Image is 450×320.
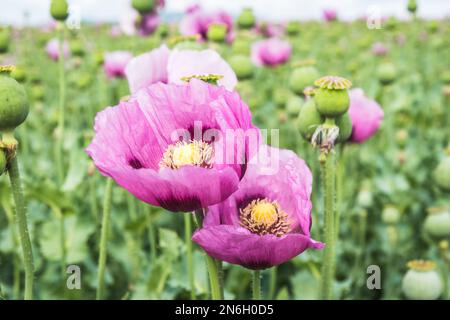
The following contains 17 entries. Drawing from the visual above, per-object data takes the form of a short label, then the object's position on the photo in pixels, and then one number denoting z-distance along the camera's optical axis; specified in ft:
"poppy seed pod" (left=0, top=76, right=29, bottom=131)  2.09
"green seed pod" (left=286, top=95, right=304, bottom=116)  3.57
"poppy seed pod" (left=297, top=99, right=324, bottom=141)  2.36
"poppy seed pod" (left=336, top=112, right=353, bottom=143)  2.36
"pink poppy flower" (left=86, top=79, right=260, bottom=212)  1.93
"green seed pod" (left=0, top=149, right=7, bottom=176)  2.02
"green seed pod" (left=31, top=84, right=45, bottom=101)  6.89
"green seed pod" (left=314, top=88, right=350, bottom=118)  2.23
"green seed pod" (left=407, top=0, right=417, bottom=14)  4.94
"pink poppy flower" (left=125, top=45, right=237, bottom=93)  2.45
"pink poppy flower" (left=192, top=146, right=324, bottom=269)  1.97
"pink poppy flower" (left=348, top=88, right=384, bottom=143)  3.07
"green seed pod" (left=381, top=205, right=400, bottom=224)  4.07
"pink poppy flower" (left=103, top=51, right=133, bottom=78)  7.20
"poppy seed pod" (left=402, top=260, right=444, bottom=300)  2.91
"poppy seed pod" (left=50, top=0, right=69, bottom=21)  3.37
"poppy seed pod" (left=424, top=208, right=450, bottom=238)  3.30
